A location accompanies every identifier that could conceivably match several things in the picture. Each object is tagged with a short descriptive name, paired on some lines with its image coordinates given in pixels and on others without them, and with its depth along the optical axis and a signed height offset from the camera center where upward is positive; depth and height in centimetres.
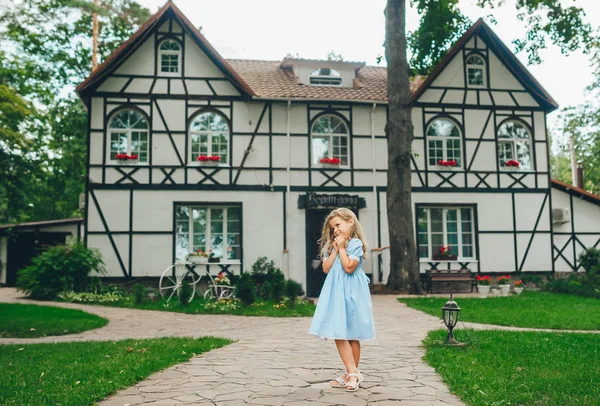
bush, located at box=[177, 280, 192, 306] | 1315 -66
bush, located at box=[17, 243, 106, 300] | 1444 -17
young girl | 500 -29
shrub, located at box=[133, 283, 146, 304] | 1351 -66
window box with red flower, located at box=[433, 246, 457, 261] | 1766 +21
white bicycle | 1372 -51
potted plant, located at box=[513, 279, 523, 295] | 1594 -67
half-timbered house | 1650 +307
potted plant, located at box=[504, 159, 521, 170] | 1839 +306
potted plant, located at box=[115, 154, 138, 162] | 1641 +299
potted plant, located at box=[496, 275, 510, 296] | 1566 -59
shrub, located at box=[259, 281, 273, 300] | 1421 -64
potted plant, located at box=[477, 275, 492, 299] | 1600 -61
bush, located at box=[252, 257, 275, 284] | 1636 -16
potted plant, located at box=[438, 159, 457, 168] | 1797 +303
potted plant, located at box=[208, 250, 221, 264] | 1619 +16
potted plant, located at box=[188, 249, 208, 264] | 1409 +16
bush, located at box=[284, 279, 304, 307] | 1309 -57
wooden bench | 1684 -39
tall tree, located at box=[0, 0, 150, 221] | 2347 +808
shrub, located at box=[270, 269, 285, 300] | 1372 -55
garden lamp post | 696 -60
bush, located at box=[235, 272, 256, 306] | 1283 -59
